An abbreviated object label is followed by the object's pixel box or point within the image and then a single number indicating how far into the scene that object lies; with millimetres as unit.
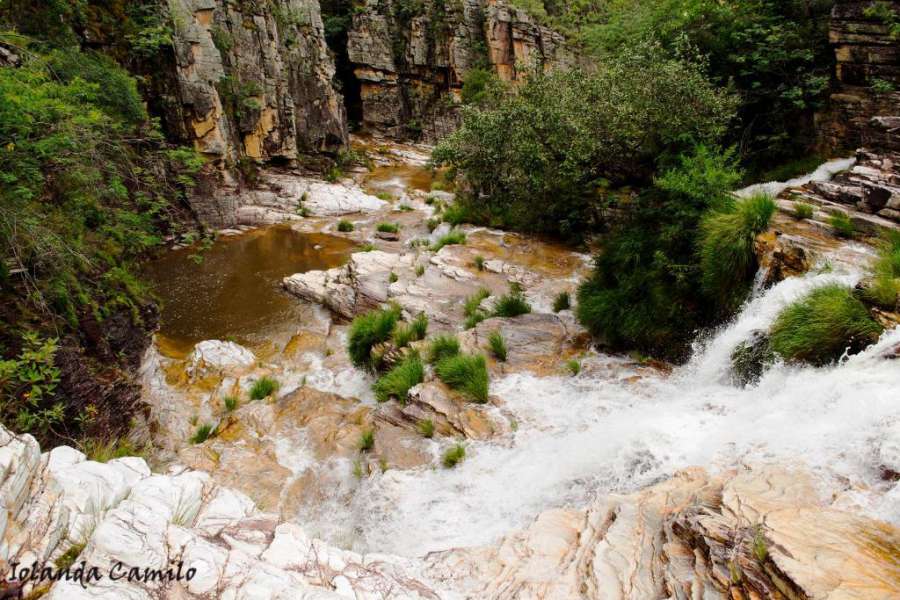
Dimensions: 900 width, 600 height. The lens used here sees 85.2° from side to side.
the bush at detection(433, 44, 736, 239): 9719
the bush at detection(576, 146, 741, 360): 8008
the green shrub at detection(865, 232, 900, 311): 5299
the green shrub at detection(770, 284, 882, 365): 5320
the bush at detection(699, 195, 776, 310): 7297
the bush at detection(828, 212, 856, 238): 7707
